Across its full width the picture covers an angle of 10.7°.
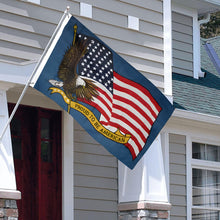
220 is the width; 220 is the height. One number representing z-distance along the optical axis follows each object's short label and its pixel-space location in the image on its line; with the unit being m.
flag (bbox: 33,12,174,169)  14.01
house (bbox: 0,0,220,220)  15.98
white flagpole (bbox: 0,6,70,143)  13.75
